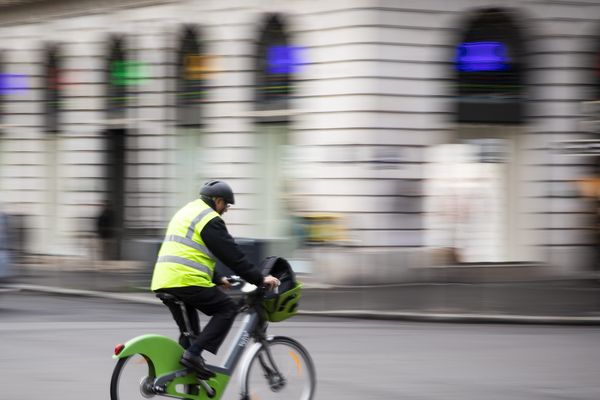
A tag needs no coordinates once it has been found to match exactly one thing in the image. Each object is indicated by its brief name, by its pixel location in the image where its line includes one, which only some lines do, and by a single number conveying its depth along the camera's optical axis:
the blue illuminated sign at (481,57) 40.25
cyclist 14.72
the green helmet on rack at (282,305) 15.32
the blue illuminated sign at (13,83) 54.66
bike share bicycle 14.79
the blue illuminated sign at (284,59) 41.66
